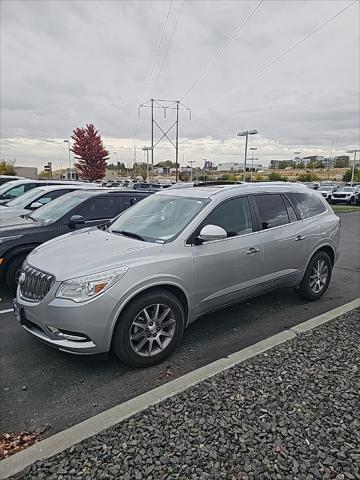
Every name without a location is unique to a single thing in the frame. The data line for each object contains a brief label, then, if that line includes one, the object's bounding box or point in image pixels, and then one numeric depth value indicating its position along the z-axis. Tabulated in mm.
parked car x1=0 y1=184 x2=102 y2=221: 7693
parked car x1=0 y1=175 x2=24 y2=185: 17156
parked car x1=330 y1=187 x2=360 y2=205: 30250
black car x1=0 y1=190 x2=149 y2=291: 5141
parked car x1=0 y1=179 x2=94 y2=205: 11811
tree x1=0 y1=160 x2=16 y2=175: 53219
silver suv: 3025
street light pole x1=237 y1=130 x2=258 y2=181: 31359
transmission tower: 36800
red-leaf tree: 53938
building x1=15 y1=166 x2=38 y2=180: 68750
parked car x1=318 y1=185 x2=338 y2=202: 31750
